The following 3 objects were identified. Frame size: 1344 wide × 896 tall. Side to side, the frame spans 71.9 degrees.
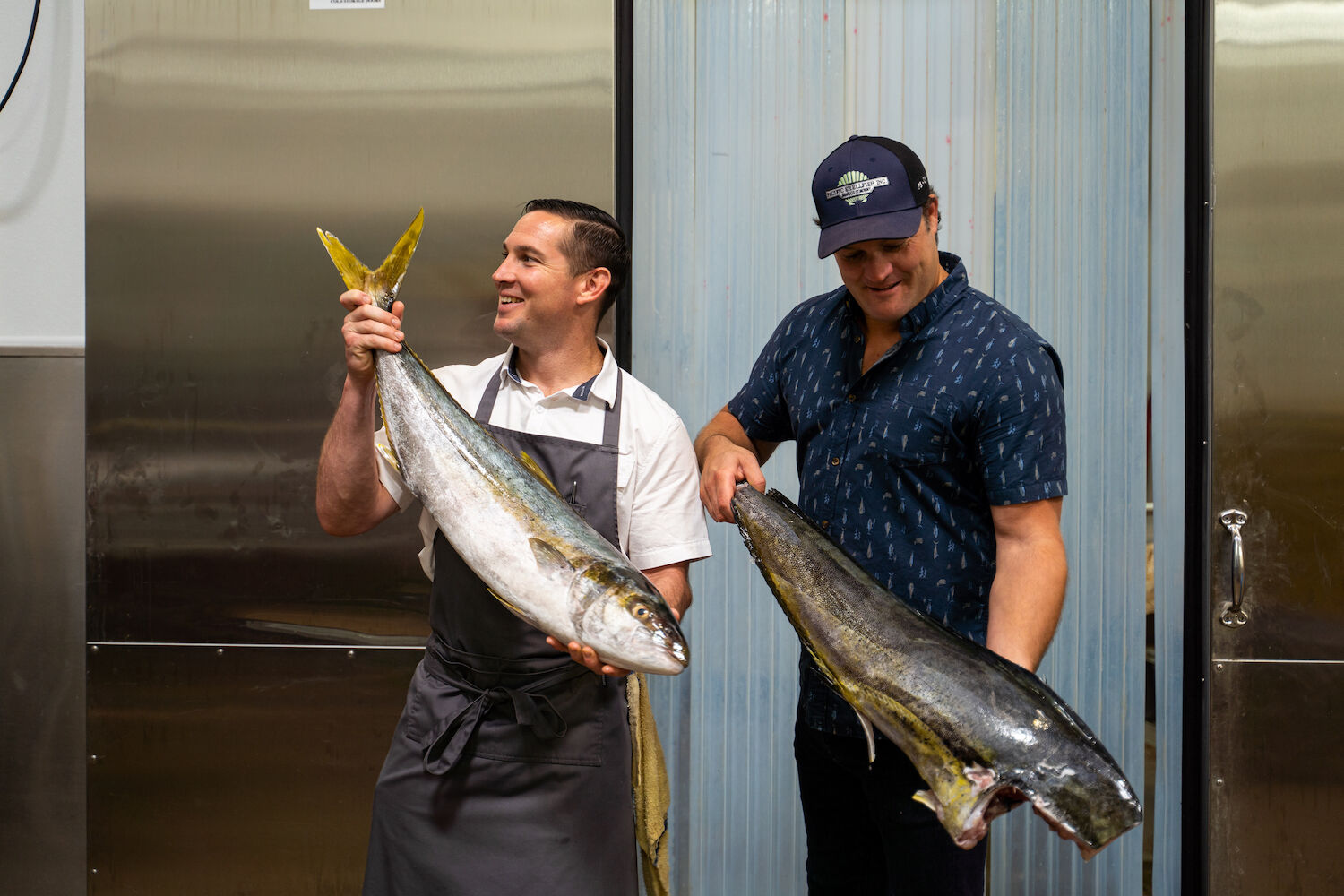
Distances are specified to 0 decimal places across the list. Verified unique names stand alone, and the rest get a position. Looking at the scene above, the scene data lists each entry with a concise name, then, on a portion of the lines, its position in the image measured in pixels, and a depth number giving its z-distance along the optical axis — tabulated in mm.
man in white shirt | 1564
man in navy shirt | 1418
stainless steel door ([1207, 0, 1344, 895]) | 2324
